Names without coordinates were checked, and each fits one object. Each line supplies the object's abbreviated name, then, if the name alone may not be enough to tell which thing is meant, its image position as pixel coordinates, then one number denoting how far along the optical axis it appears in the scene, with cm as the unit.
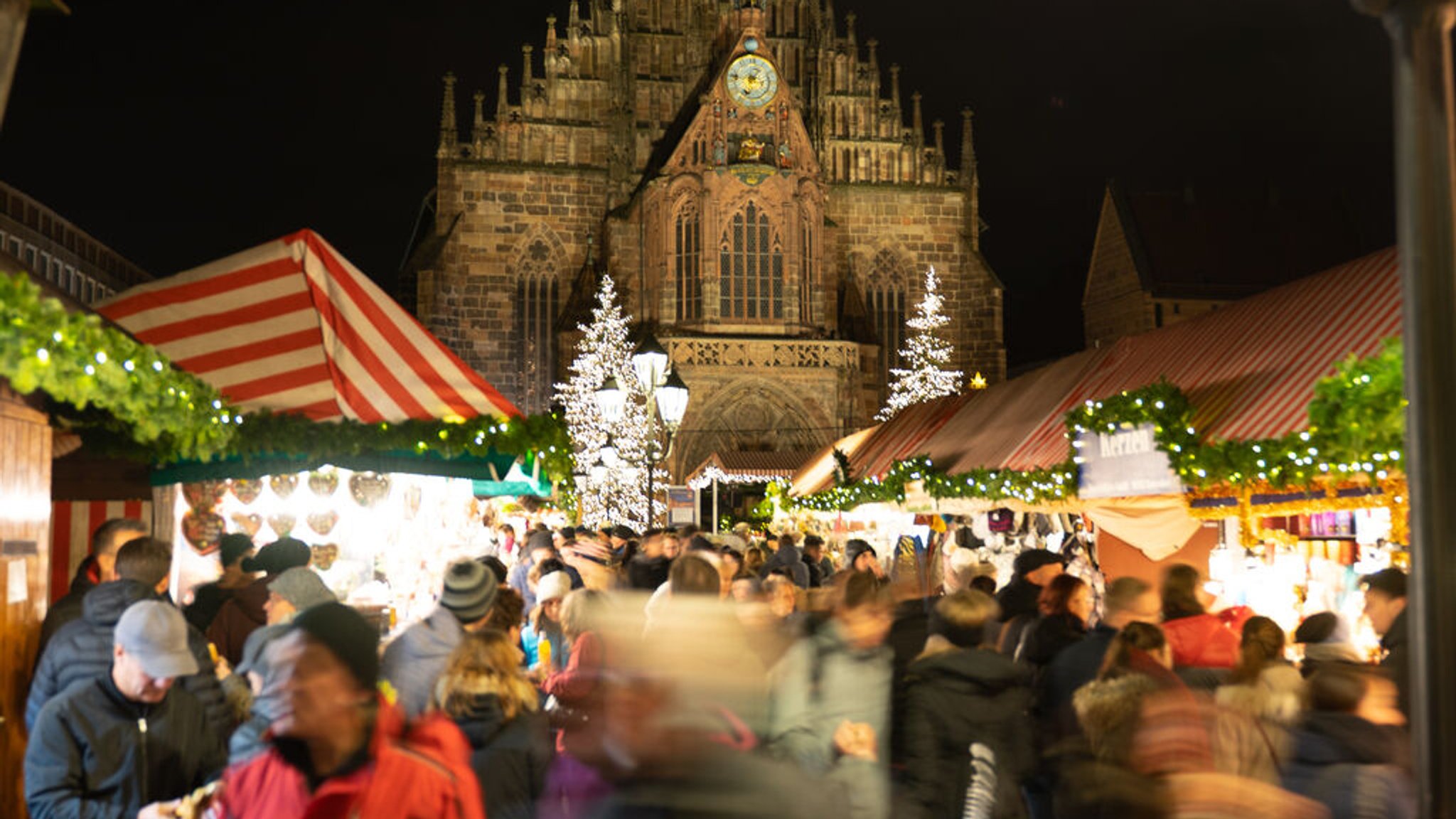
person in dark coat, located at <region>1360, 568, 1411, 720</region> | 544
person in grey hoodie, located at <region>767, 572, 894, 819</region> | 450
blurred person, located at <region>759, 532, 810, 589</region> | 1055
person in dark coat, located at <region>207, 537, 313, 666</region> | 649
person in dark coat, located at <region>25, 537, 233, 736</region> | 441
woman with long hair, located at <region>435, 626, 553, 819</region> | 404
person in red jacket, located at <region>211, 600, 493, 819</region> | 265
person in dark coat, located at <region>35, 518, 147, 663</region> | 567
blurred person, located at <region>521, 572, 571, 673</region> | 760
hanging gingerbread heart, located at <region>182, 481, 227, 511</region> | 843
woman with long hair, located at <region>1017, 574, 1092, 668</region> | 626
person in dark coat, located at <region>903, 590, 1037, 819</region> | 490
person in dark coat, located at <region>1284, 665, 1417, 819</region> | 397
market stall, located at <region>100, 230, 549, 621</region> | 803
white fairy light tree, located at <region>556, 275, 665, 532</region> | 3188
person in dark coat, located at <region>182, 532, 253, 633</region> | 677
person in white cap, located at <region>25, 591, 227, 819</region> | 390
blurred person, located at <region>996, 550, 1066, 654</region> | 704
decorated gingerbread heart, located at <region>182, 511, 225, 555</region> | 839
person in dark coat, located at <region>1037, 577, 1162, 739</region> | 562
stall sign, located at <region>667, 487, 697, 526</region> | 2548
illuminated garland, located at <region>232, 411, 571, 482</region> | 777
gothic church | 3353
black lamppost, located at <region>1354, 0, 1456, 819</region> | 317
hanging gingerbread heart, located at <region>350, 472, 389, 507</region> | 916
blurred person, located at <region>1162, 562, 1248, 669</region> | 588
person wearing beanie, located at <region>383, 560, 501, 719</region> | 478
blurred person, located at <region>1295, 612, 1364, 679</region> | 554
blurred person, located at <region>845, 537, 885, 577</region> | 1018
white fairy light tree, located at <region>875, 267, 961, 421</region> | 3547
